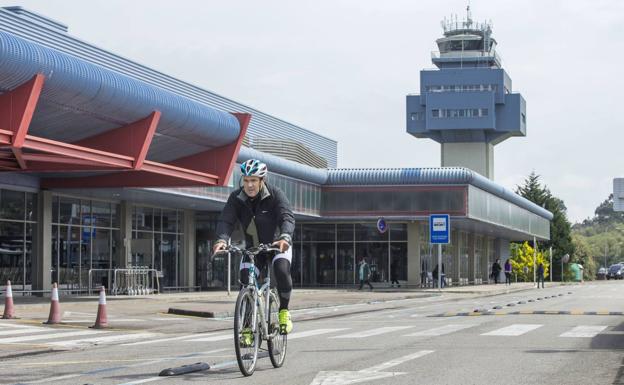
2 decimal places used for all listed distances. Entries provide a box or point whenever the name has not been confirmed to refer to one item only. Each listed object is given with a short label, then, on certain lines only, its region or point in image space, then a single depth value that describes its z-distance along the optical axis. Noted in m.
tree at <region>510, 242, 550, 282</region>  89.00
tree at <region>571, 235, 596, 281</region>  112.94
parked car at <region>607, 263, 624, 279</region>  113.47
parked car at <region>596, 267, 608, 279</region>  116.50
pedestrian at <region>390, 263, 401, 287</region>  54.31
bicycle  9.79
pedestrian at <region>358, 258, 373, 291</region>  48.84
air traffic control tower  103.38
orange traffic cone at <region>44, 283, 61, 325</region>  19.45
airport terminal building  26.64
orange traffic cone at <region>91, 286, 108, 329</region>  18.91
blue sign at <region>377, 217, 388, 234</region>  46.54
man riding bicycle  10.20
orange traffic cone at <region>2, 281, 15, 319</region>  20.98
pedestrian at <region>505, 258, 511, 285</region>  65.88
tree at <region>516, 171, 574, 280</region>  106.44
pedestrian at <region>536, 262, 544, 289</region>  65.19
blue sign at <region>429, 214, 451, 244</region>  42.99
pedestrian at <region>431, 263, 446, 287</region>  55.79
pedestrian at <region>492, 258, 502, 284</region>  66.44
